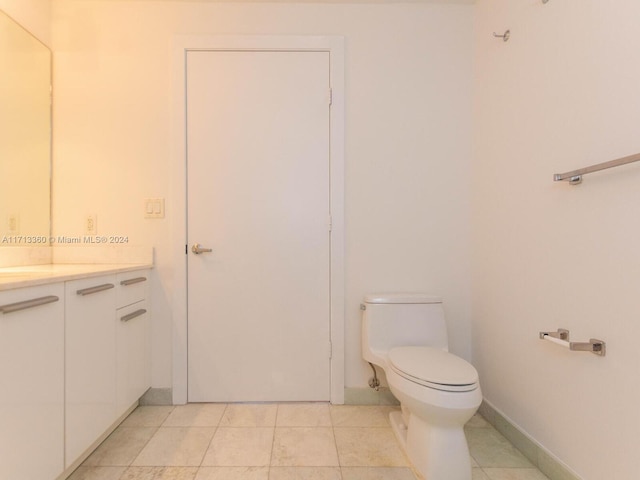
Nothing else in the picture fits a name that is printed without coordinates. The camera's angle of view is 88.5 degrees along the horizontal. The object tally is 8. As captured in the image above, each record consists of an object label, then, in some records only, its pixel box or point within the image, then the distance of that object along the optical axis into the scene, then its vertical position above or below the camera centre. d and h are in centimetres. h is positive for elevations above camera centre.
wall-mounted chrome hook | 170 +107
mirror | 166 +55
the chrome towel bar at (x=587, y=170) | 100 +25
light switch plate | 197 +20
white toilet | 128 -59
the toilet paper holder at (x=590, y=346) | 115 -37
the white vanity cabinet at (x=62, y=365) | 102 -48
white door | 198 +9
